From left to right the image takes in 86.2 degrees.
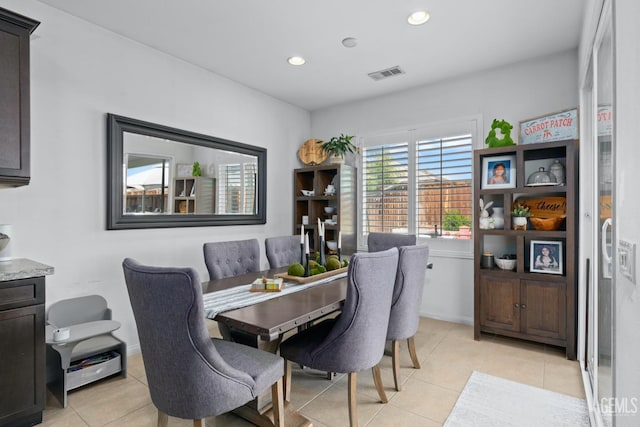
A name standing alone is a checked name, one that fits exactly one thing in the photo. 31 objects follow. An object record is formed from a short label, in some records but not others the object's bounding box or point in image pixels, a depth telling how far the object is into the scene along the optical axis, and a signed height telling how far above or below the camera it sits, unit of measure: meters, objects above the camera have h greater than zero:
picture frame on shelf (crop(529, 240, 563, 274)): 3.03 -0.38
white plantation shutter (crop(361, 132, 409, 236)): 4.23 +0.40
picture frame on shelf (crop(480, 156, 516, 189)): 3.26 +0.42
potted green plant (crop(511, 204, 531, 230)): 3.16 -0.01
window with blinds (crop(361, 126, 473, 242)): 3.81 +0.36
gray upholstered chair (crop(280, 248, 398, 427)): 1.79 -0.62
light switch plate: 0.93 -0.13
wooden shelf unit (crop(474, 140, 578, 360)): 2.91 -0.55
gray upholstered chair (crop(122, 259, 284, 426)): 1.31 -0.56
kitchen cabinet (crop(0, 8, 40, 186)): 2.05 +0.71
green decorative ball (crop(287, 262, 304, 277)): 2.50 -0.41
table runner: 1.78 -0.49
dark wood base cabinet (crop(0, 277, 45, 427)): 1.91 -0.80
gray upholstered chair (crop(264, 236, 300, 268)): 3.28 -0.36
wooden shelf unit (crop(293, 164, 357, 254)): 4.40 +0.19
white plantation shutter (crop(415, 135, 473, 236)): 3.79 +0.35
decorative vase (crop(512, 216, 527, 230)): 3.15 -0.07
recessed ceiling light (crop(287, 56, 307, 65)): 3.38 +1.54
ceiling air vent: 3.60 +1.53
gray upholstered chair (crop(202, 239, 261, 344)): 2.77 -0.38
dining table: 1.57 -0.50
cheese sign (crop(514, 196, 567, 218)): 3.09 +0.09
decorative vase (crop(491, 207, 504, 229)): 3.37 -0.03
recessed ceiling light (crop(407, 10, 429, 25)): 2.61 +1.53
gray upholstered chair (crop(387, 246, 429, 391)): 2.29 -0.57
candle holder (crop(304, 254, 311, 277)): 2.54 -0.42
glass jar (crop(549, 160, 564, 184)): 3.04 +0.39
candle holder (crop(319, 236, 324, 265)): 2.81 -0.32
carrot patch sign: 3.07 +0.82
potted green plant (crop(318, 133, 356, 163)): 4.48 +0.89
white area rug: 2.02 -1.22
